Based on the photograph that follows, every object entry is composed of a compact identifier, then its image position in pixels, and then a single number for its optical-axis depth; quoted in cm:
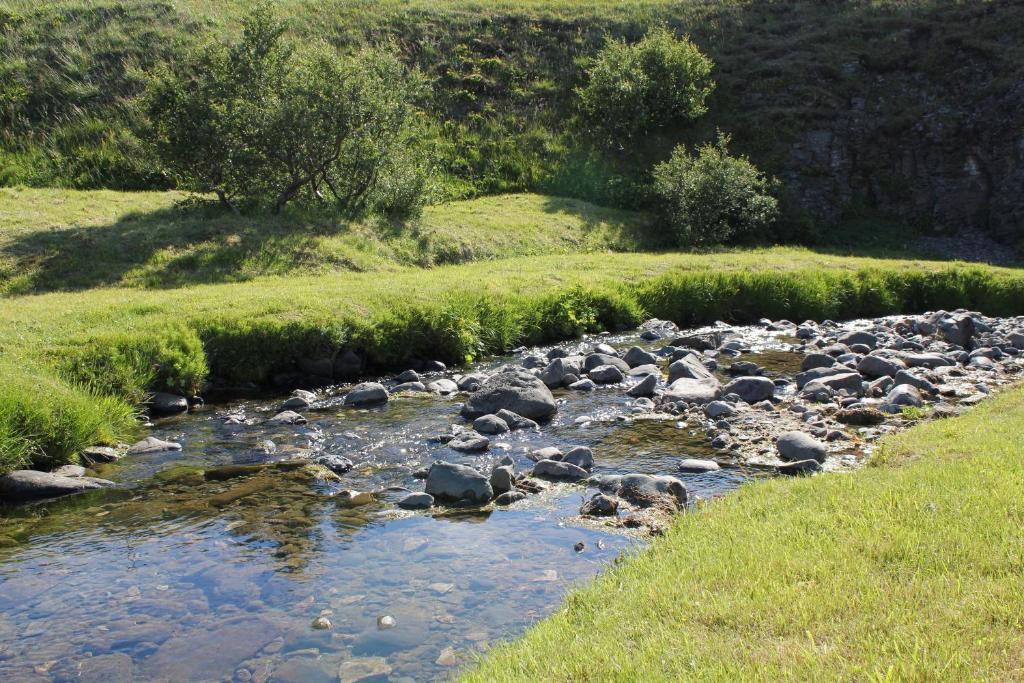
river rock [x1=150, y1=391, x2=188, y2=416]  1401
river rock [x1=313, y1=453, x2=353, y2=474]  1093
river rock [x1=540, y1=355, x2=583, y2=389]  1588
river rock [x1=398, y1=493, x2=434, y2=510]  954
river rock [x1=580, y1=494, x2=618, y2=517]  895
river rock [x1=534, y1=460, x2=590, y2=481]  1040
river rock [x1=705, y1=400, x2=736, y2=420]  1316
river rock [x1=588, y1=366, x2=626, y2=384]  1606
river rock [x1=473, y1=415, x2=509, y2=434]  1271
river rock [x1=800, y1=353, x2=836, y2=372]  1661
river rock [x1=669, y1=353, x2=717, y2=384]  1537
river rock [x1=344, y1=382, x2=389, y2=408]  1461
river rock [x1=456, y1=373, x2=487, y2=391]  1569
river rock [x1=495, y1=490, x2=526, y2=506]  956
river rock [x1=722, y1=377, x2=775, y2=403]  1430
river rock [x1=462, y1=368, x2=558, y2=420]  1351
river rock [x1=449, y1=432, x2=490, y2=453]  1180
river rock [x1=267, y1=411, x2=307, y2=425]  1340
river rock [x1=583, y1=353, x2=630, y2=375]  1677
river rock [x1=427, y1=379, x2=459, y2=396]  1548
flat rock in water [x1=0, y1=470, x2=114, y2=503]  1006
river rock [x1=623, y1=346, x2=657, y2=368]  1742
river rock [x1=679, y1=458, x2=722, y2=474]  1053
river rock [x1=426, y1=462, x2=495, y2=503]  966
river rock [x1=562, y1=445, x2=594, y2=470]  1075
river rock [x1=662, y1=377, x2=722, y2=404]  1402
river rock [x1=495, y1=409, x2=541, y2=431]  1297
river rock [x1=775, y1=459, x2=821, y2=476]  1020
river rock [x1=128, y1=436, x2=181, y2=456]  1197
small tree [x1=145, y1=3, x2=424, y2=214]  2622
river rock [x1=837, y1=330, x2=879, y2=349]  1892
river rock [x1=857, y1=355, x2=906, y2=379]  1586
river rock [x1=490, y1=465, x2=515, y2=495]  992
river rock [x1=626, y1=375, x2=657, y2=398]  1504
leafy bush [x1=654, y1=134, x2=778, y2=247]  3425
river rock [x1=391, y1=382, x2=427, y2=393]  1551
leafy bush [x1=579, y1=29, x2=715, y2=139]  4297
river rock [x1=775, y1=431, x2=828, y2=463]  1073
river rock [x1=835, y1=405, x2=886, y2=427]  1253
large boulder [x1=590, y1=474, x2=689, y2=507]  915
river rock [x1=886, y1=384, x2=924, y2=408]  1329
